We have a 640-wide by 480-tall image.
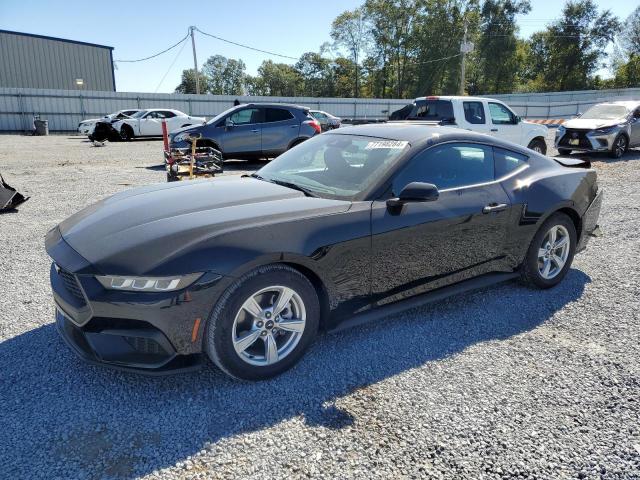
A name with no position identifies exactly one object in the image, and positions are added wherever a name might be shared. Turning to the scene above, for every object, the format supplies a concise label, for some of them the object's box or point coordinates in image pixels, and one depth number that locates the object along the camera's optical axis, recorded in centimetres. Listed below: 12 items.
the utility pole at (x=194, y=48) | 4053
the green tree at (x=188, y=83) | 8762
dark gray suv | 1168
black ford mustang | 247
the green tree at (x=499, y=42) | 6062
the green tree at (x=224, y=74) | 10212
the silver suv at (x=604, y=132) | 1252
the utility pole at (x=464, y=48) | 3312
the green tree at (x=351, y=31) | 6353
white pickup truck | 1067
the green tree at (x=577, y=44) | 5891
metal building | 3297
